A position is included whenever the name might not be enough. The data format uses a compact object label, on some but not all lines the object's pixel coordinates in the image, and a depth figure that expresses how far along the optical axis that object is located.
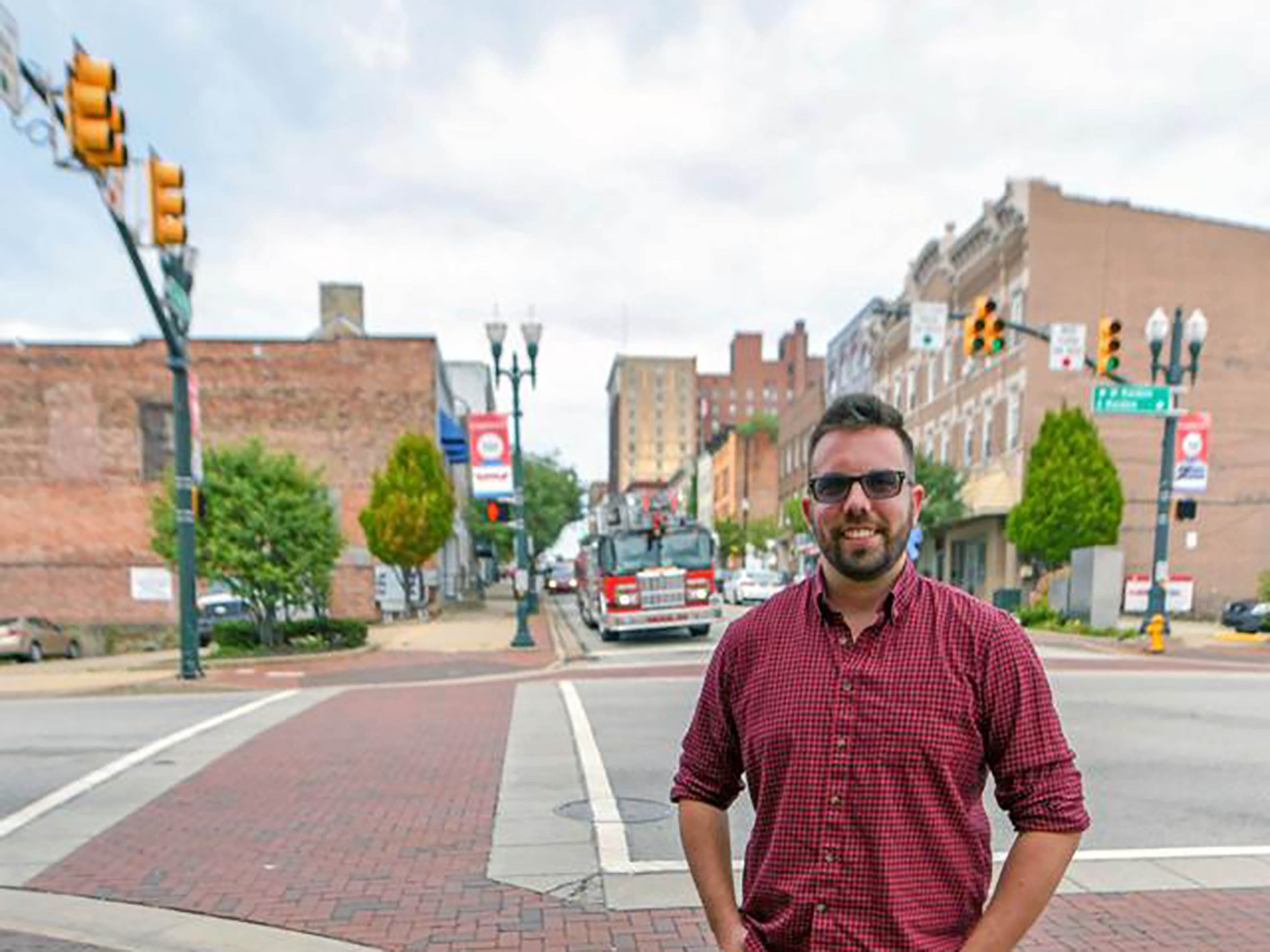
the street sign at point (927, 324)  16.75
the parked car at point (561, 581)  50.44
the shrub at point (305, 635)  18.72
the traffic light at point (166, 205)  9.73
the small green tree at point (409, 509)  26.59
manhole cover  6.27
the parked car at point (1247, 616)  21.45
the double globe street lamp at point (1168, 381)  18.02
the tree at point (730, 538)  59.34
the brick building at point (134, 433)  30.73
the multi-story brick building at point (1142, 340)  28.30
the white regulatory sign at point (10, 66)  7.18
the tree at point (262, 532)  17.78
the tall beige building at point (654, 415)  157.12
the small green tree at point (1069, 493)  25.30
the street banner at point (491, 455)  22.86
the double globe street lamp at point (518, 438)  19.55
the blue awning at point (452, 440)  35.84
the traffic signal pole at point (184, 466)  13.28
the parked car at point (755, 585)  32.84
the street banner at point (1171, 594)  22.69
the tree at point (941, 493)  30.67
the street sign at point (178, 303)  13.11
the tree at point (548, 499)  43.47
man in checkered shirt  1.83
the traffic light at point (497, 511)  19.64
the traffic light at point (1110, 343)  16.09
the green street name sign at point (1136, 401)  17.34
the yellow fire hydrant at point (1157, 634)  17.17
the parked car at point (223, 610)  23.56
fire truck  20.78
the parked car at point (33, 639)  20.28
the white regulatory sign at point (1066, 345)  16.14
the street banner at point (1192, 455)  19.33
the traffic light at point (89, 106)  7.79
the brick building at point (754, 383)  132.12
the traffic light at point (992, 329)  15.53
